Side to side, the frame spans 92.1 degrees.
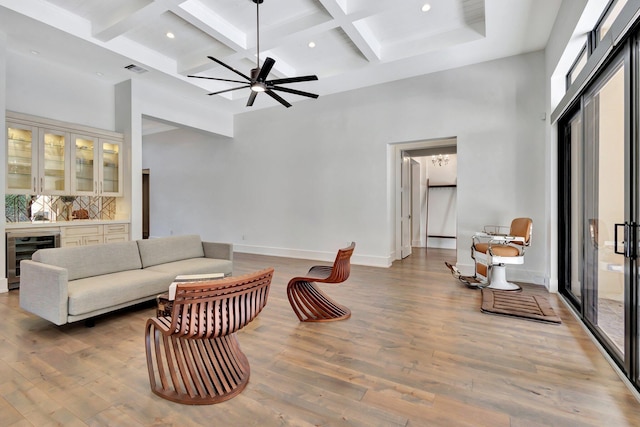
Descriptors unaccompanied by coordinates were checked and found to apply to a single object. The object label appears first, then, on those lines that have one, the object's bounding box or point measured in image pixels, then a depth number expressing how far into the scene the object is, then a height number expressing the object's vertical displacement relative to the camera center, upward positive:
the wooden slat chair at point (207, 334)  1.72 -0.71
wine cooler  4.32 -0.48
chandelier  8.98 +1.57
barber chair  4.08 -0.55
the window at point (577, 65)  3.39 +1.75
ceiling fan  3.40 +1.54
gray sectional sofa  2.74 -0.68
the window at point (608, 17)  2.51 +1.70
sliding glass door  2.04 +0.01
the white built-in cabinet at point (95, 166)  5.26 +0.84
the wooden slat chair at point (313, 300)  3.17 -0.93
